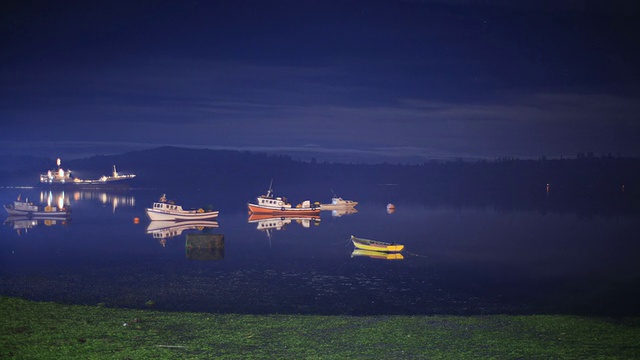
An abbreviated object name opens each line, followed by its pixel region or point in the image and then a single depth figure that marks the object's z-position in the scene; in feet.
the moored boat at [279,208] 313.53
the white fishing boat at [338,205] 393.09
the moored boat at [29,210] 285.84
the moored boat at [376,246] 151.74
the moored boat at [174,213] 263.49
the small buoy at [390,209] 371.31
